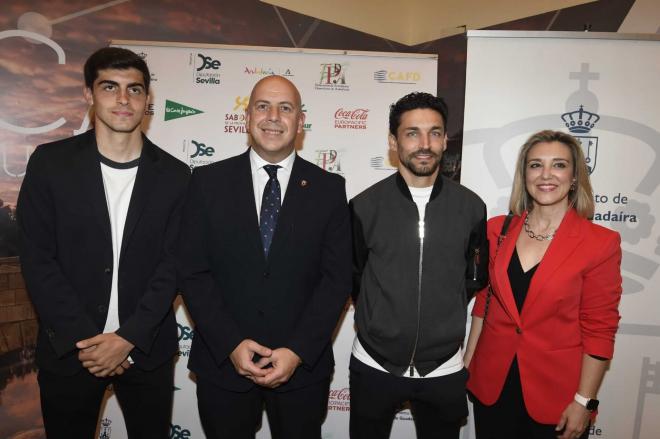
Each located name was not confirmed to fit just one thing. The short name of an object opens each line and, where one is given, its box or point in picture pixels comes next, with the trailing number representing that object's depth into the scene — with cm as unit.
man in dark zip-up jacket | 200
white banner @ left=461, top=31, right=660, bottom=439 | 267
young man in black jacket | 185
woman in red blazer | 197
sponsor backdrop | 304
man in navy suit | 189
